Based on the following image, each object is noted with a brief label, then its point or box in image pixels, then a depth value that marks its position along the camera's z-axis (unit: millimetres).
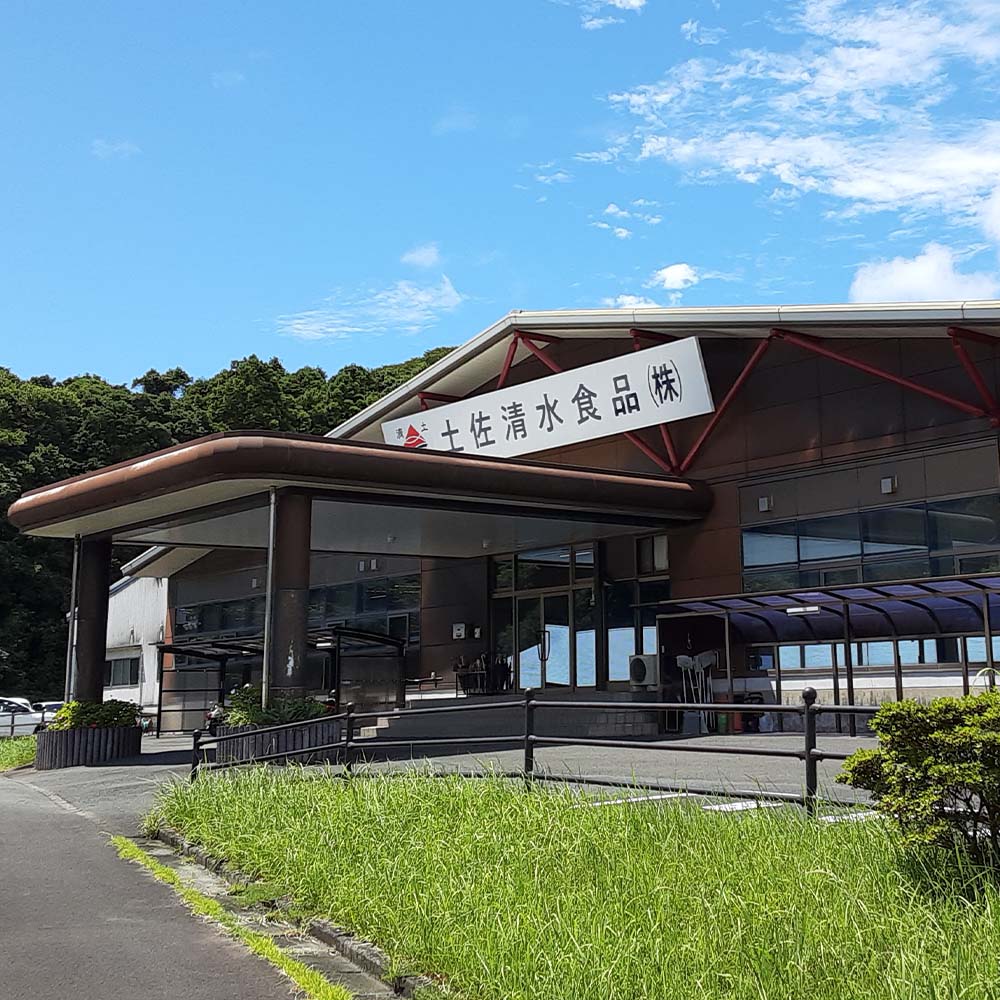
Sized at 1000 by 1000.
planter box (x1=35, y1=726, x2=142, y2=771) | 21609
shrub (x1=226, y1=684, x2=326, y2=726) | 17781
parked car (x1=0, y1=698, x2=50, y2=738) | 37500
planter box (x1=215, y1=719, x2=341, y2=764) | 17312
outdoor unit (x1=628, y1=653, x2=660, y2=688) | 24672
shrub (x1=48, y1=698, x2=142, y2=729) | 21922
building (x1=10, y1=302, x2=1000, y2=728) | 19688
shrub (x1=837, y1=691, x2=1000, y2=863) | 6125
